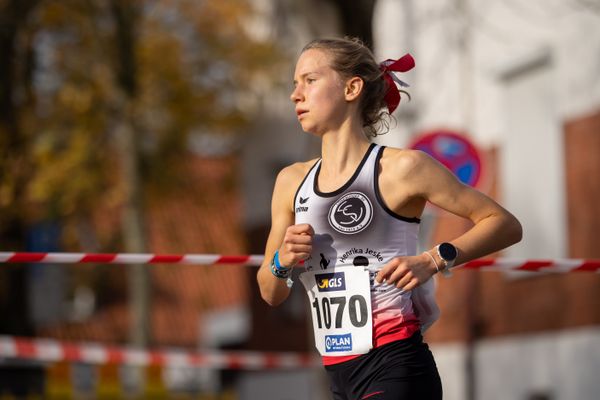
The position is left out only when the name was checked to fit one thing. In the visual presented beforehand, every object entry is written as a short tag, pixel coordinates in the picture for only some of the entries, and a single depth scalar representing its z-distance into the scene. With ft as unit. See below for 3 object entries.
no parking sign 43.98
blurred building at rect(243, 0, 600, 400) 50.37
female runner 16.38
